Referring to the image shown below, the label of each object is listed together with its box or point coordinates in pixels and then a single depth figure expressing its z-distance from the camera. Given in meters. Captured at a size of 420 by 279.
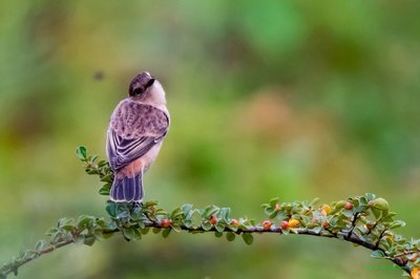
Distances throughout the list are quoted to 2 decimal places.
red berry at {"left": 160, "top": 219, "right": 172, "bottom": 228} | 5.81
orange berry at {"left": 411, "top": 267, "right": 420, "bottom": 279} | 5.56
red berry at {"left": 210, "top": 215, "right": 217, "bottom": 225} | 5.81
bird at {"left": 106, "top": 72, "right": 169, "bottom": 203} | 7.14
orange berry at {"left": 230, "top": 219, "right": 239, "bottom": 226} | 5.82
